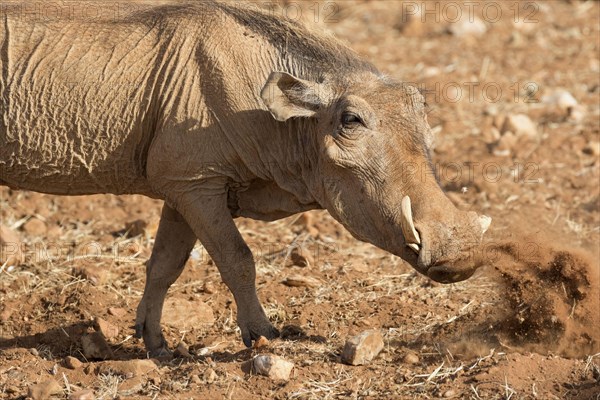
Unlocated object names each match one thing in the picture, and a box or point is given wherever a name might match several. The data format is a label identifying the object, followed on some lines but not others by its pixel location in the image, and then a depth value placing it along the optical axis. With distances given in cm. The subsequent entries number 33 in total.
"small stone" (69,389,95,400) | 1211
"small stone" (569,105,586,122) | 2440
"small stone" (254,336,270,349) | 1359
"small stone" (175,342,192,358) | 1458
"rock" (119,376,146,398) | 1241
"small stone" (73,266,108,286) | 1739
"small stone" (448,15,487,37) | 3200
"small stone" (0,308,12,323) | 1637
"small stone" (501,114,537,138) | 2373
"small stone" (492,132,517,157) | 2286
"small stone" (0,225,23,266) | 1797
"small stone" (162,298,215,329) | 1628
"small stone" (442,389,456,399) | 1199
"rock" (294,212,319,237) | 1966
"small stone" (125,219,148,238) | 1934
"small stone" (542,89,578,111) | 2522
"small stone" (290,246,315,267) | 1811
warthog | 1305
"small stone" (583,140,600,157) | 2223
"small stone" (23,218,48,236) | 1967
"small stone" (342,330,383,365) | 1289
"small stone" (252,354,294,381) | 1237
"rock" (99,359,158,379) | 1290
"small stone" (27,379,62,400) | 1229
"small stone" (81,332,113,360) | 1511
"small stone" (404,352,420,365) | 1318
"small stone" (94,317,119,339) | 1580
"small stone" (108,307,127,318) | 1659
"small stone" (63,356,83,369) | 1367
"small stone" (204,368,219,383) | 1239
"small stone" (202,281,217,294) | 1723
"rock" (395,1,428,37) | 3237
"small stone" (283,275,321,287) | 1714
